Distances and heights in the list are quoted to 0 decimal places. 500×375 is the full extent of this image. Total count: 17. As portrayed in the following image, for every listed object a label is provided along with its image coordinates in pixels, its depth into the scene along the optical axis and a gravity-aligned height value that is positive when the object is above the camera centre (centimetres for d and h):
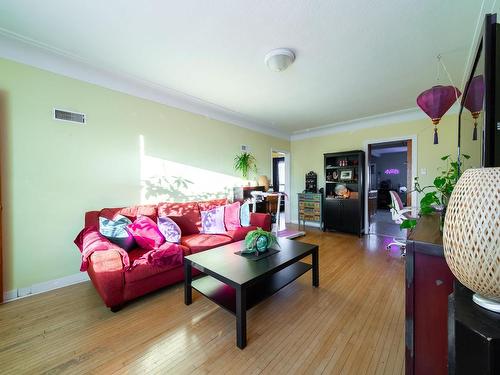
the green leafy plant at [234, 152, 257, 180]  439 +47
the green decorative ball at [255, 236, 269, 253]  214 -60
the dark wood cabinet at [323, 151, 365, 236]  450 -16
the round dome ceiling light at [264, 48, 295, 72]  220 +138
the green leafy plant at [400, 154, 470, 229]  144 -3
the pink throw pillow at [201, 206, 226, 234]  313 -54
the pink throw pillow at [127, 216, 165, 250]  240 -56
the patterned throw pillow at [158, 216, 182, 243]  253 -53
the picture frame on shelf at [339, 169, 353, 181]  482 +25
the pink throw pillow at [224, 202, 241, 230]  335 -50
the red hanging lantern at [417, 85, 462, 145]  182 +76
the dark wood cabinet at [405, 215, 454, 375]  98 -59
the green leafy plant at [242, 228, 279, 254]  214 -57
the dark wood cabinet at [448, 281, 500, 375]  47 -38
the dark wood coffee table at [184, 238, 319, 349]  154 -74
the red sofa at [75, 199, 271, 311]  186 -72
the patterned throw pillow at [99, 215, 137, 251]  219 -49
